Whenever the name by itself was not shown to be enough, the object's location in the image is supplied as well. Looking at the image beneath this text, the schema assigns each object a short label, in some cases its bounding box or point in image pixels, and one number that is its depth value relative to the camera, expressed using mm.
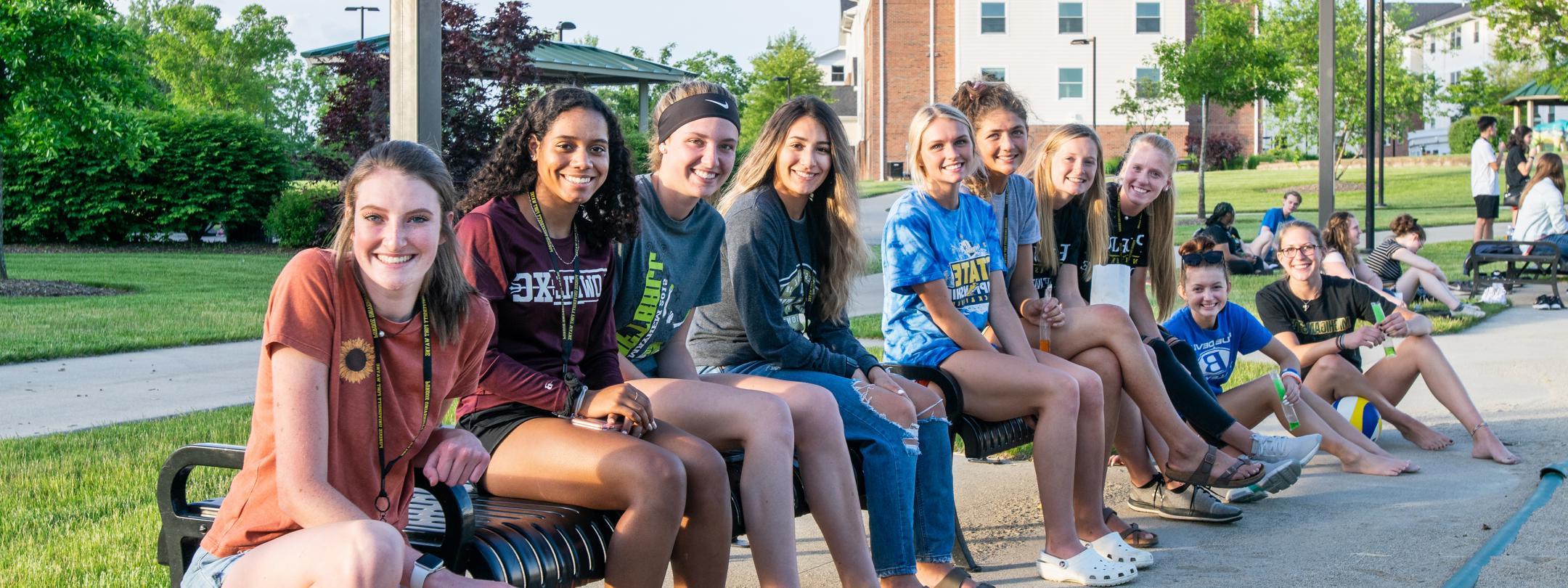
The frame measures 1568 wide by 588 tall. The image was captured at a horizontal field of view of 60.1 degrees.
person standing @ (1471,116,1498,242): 17453
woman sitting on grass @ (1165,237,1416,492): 5945
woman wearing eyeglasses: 6469
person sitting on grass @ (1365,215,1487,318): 11391
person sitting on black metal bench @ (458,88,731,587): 3143
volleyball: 6484
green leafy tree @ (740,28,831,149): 49344
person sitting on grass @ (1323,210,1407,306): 8570
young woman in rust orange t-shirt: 2510
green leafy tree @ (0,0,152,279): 14680
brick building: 51438
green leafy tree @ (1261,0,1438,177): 41031
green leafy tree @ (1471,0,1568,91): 27172
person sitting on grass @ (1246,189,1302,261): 16078
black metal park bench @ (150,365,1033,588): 2844
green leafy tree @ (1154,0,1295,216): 31734
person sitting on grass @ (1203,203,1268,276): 14438
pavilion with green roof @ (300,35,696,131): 23328
